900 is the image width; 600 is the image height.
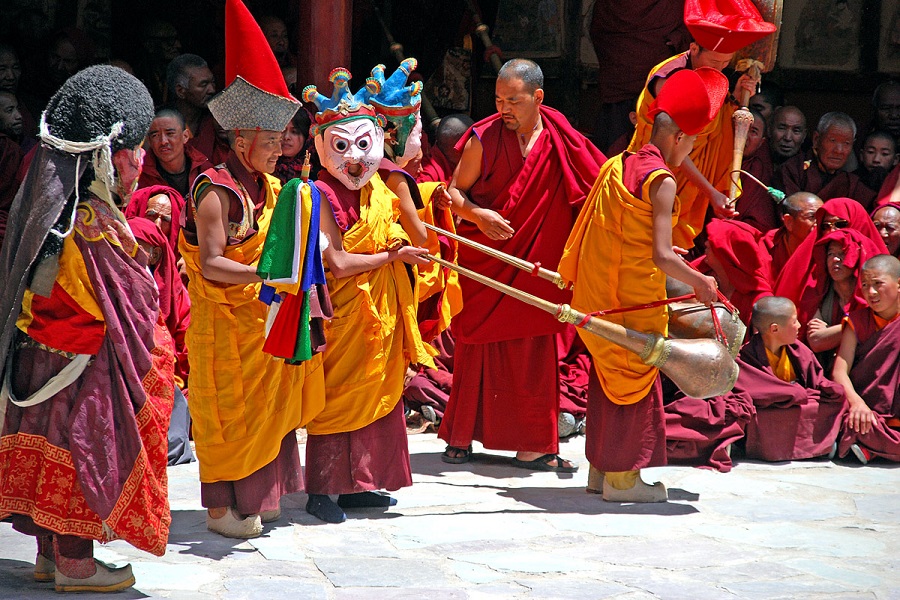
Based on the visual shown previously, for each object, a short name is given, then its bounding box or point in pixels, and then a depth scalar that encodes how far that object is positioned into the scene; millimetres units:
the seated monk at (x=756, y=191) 15273
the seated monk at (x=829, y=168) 15648
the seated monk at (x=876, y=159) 15805
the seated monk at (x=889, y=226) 14297
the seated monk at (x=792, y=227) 14109
